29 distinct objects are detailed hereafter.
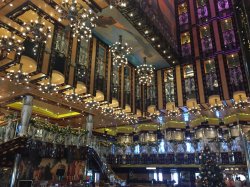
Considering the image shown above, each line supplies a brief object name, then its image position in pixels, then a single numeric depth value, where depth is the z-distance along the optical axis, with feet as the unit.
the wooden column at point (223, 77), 50.83
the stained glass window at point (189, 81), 55.77
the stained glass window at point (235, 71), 49.65
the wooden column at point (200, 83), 53.72
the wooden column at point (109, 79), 52.80
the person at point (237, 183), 37.93
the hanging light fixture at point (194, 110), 55.77
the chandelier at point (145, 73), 45.91
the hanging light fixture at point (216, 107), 53.10
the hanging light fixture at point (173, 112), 57.87
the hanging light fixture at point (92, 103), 49.21
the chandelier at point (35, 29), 23.90
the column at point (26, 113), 35.39
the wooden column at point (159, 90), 59.47
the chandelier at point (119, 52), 36.91
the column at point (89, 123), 52.79
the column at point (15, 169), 30.78
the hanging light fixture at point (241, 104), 49.83
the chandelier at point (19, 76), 34.98
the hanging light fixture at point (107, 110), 53.11
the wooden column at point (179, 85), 56.54
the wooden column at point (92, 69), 49.03
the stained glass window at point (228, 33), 53.88
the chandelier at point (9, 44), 26.22
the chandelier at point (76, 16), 22.70
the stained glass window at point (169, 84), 58.65
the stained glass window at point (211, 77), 52.75
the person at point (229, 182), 40.27
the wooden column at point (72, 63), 44.37
